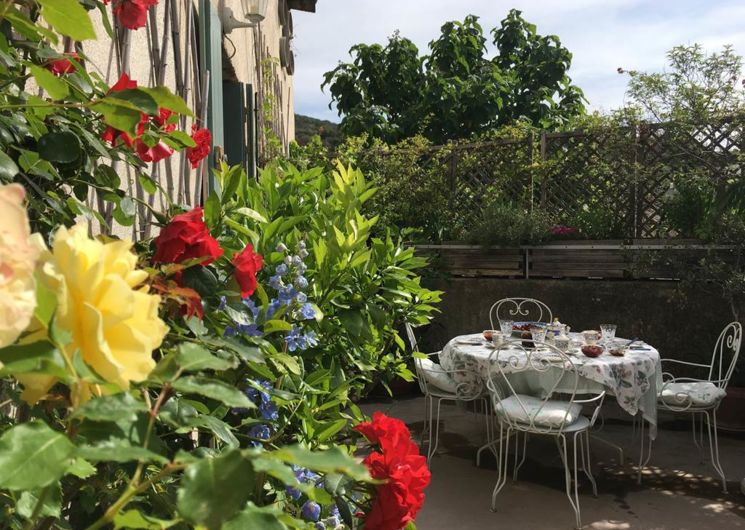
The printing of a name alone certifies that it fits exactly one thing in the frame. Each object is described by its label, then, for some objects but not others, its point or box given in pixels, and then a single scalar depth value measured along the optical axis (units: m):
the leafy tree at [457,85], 11.09
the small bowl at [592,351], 3.73
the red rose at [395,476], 0.90
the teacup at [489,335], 4.23
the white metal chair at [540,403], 3.48
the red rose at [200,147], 1.36
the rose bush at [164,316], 0.33
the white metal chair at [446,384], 4.12
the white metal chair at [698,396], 3.93
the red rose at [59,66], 0.94
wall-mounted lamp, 3.62
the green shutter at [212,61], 2.78
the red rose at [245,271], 0.89
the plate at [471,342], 4.21
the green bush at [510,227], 5.93
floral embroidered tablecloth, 3.60
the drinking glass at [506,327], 4.27
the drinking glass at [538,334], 3.92
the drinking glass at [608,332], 4.15
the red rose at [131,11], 0.98
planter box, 5.41
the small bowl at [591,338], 4.01
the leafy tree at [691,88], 5.19
